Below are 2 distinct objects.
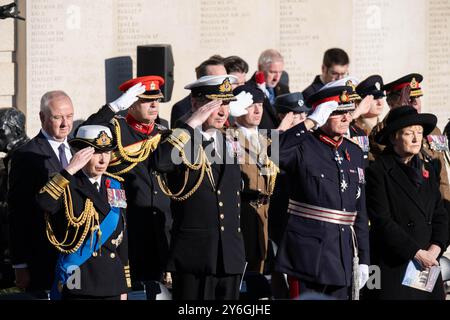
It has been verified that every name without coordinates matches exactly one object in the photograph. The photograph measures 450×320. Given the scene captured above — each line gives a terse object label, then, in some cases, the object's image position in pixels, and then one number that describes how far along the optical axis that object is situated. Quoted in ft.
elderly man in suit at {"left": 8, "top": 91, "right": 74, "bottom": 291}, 56.49
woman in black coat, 58.75
